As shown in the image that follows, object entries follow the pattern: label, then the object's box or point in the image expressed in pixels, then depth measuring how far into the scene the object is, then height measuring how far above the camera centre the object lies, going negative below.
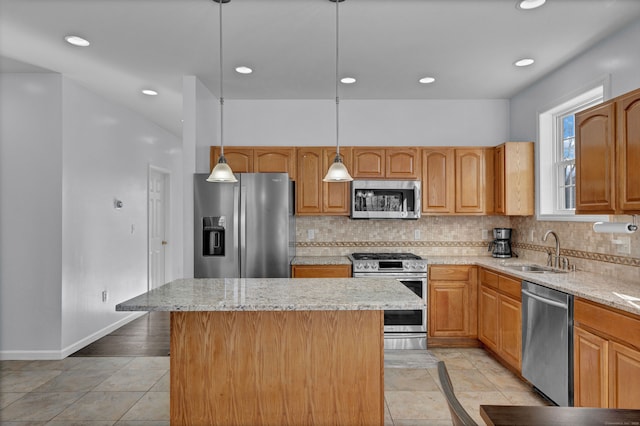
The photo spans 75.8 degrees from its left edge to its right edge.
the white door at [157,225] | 6.19 -0.12
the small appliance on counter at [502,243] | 4.50 -0.29
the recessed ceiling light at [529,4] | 2.60 +1.36
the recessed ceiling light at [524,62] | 3.59 +1.37
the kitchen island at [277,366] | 2.22 -0.81
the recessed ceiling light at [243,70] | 3.84 +1.40
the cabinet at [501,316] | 3.33 -0.89
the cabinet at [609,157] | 2.34 +0.37
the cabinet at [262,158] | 4.54 +0.65
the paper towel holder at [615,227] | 2.46 -0.07
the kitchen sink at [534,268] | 3.55 -0.47
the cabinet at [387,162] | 4.56 +0.61
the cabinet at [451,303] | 4.22 -0.89
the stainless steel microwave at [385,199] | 4.48 +0.19
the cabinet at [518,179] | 4.20 +0.39
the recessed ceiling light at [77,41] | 3.18 +1.39
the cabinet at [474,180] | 4.54 +0.40
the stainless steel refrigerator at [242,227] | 3.96 -0.10
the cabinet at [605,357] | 2.08 -0.77
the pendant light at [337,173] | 2.73 +0.29
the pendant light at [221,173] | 2.72 +0.29
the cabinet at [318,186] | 4.55 +0.34
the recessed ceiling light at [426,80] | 4.12 +1.39
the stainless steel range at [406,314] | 4.19 -0.99
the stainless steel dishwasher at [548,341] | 2.63 -0.87
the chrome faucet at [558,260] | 3.49 -0.38
